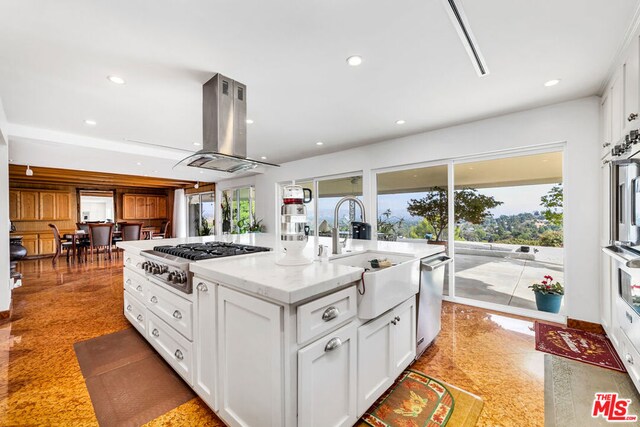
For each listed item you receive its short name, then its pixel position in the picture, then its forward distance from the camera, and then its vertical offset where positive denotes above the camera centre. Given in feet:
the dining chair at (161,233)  30.60 -2.43
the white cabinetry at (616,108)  6.51 +2.61
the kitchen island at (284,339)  3.42 -2.04
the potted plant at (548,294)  9.46 -3.08
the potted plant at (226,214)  24.67 -0.17
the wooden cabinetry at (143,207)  30.07 +0.72
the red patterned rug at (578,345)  6.84 -3.92
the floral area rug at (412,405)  4.85 -3.86
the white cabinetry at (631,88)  5.40 +2.68
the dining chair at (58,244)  20.66 -2.44
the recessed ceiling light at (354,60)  6.60 +3.87
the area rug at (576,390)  4.97 -3.93
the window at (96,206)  27.25 +0.77
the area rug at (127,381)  5.07 -3.80
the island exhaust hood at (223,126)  7.39 +2.51
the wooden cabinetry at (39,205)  23.30 +0.78
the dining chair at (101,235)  20.70 -1.78
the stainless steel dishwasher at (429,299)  6.37 -2.27
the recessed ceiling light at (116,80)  7.44 +3.84
